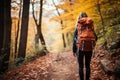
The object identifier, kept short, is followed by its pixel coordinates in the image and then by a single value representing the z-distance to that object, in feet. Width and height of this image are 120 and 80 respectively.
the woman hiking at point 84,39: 17.85
